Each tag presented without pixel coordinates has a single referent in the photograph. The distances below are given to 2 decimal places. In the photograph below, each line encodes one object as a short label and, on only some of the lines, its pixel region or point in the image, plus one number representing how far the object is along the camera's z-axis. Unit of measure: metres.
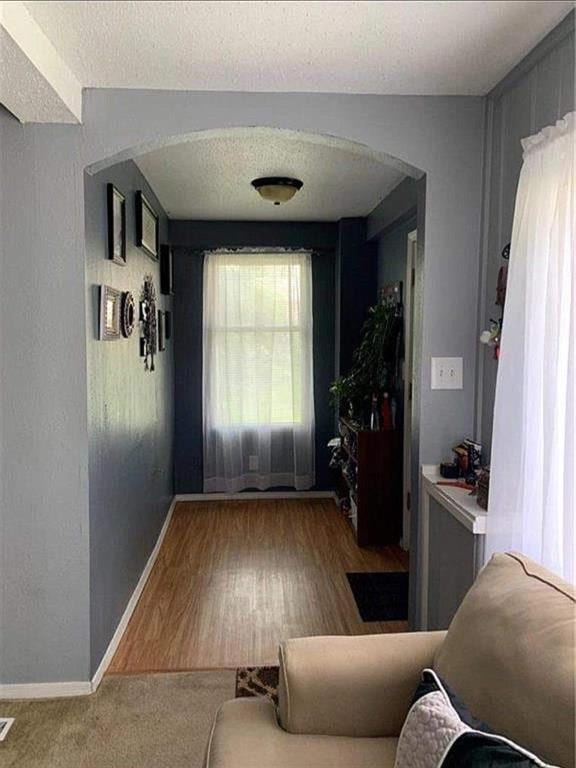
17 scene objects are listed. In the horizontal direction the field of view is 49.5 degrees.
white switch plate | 2.56
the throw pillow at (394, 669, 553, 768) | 1.10
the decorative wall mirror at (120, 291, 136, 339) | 3.04
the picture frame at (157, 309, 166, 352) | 4.39
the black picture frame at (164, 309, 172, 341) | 4.82
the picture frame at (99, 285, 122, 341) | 2.61
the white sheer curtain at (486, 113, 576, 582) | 1.70
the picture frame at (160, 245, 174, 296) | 4.56
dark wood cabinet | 4.21
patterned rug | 2.53
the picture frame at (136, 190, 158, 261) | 3.45
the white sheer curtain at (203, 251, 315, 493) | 5.36
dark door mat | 3.23
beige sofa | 1.28
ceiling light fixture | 3.73
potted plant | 4.33
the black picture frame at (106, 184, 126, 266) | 2.75
